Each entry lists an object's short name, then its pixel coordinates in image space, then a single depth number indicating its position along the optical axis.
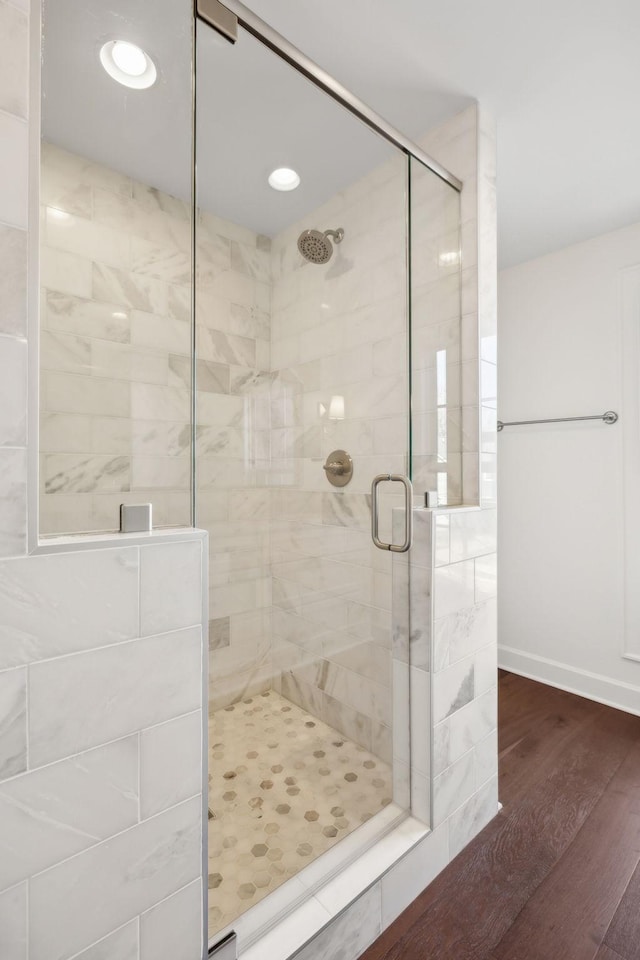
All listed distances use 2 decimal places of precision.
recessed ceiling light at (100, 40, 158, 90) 0.80
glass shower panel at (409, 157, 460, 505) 1.40
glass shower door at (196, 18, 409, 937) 1.26
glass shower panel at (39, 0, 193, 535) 0.71
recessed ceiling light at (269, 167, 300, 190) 1.28
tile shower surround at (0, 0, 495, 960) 0.62
